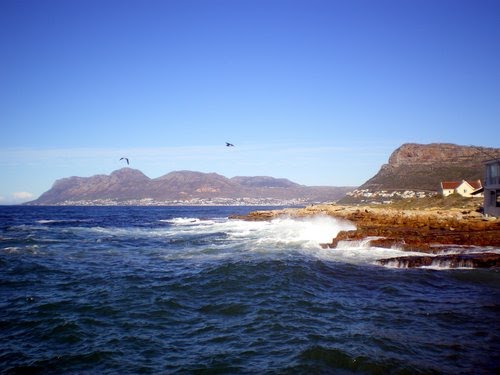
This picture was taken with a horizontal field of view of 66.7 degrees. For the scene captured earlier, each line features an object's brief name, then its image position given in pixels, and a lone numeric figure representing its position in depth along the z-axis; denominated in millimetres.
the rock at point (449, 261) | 16984
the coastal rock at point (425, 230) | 21531
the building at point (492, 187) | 31031
